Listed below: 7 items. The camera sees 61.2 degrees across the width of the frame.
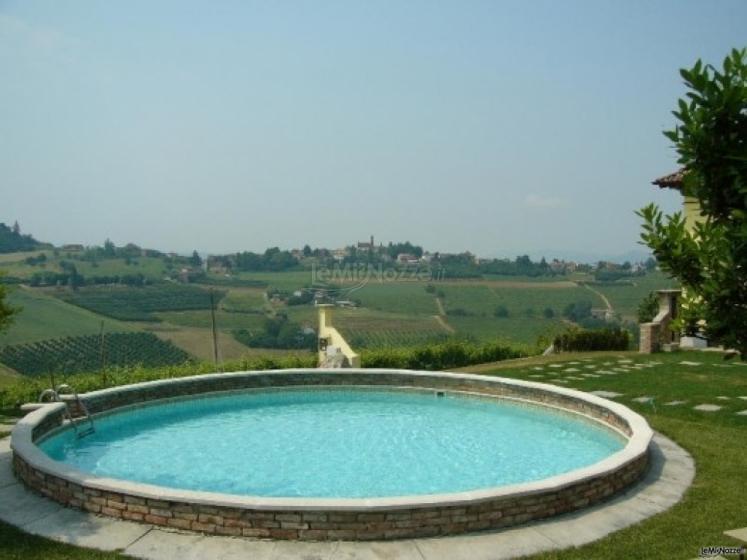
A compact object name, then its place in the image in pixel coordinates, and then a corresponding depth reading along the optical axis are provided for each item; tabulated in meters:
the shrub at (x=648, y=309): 27.89
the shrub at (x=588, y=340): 24.86
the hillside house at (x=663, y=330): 23.59
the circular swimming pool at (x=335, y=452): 7.30
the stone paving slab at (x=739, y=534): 6.11
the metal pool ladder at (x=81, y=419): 12.88
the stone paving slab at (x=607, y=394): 15.44
